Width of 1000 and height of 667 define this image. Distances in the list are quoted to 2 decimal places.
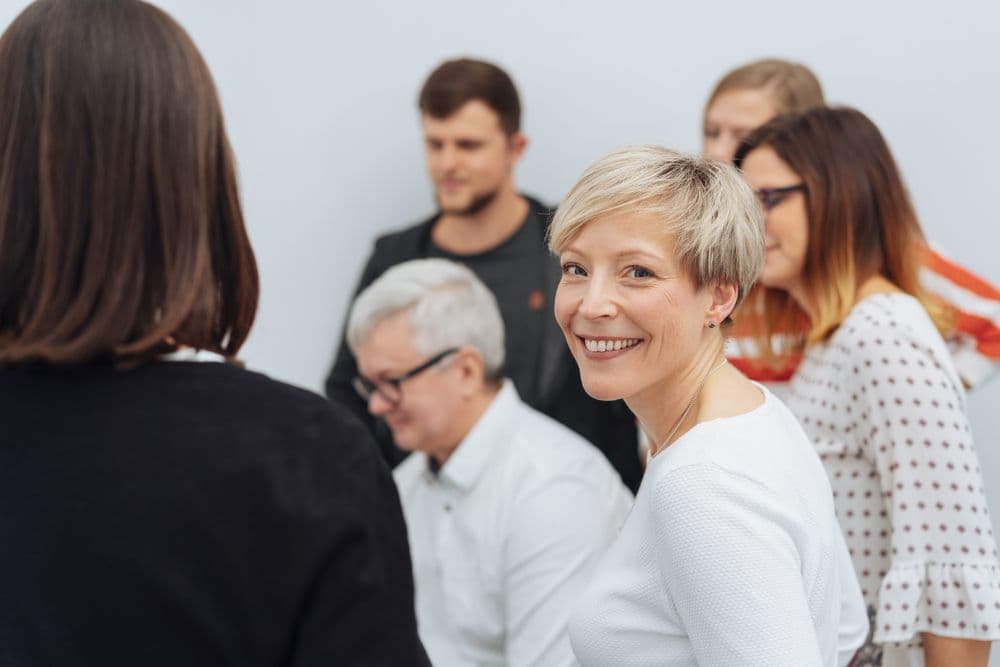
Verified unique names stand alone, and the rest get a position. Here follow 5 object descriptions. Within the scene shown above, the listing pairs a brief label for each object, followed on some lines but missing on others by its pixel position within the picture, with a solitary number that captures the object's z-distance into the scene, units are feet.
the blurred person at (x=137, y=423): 3.24
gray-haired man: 6.70
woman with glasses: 5.90
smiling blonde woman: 3.86
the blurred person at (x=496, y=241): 9.52
